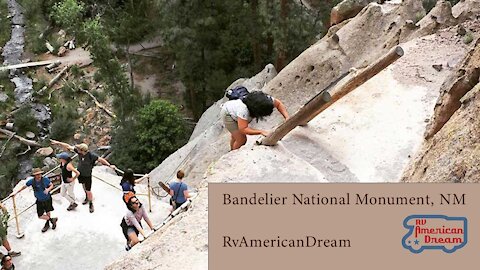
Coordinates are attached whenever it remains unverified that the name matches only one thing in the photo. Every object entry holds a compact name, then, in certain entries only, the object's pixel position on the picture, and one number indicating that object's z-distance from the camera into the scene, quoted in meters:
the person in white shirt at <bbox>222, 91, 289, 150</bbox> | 9.88
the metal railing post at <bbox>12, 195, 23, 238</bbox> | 12.17
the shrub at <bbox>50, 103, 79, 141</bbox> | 29.23
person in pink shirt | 9.95
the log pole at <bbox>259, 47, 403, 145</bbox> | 9.48
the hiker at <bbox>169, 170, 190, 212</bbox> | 11.49
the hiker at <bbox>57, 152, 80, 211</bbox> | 12.24
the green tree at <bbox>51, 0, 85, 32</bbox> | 23.58
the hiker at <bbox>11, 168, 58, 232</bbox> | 11.63
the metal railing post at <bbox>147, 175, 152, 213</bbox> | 13.50
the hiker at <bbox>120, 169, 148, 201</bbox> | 11.28
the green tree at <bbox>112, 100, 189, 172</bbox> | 24.91
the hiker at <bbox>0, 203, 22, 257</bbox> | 11.38
